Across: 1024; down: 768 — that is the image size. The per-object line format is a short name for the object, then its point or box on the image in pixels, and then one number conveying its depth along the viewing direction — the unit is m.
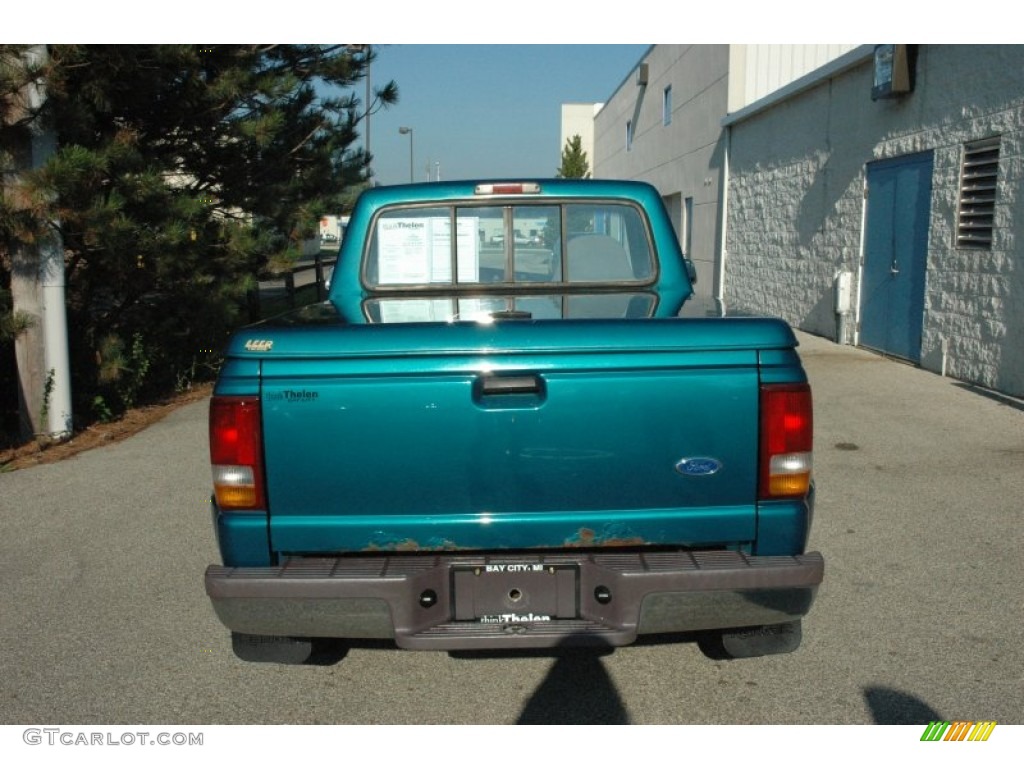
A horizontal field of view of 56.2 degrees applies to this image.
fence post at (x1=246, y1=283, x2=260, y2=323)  13.10
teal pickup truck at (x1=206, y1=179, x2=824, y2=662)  3.06
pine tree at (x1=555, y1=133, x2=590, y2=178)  46.09
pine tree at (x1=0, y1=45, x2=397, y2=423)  7.59
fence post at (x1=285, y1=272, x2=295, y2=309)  16.28
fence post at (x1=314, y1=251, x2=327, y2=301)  16.94
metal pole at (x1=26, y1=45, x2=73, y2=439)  7.68
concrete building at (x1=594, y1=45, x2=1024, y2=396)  9.20
